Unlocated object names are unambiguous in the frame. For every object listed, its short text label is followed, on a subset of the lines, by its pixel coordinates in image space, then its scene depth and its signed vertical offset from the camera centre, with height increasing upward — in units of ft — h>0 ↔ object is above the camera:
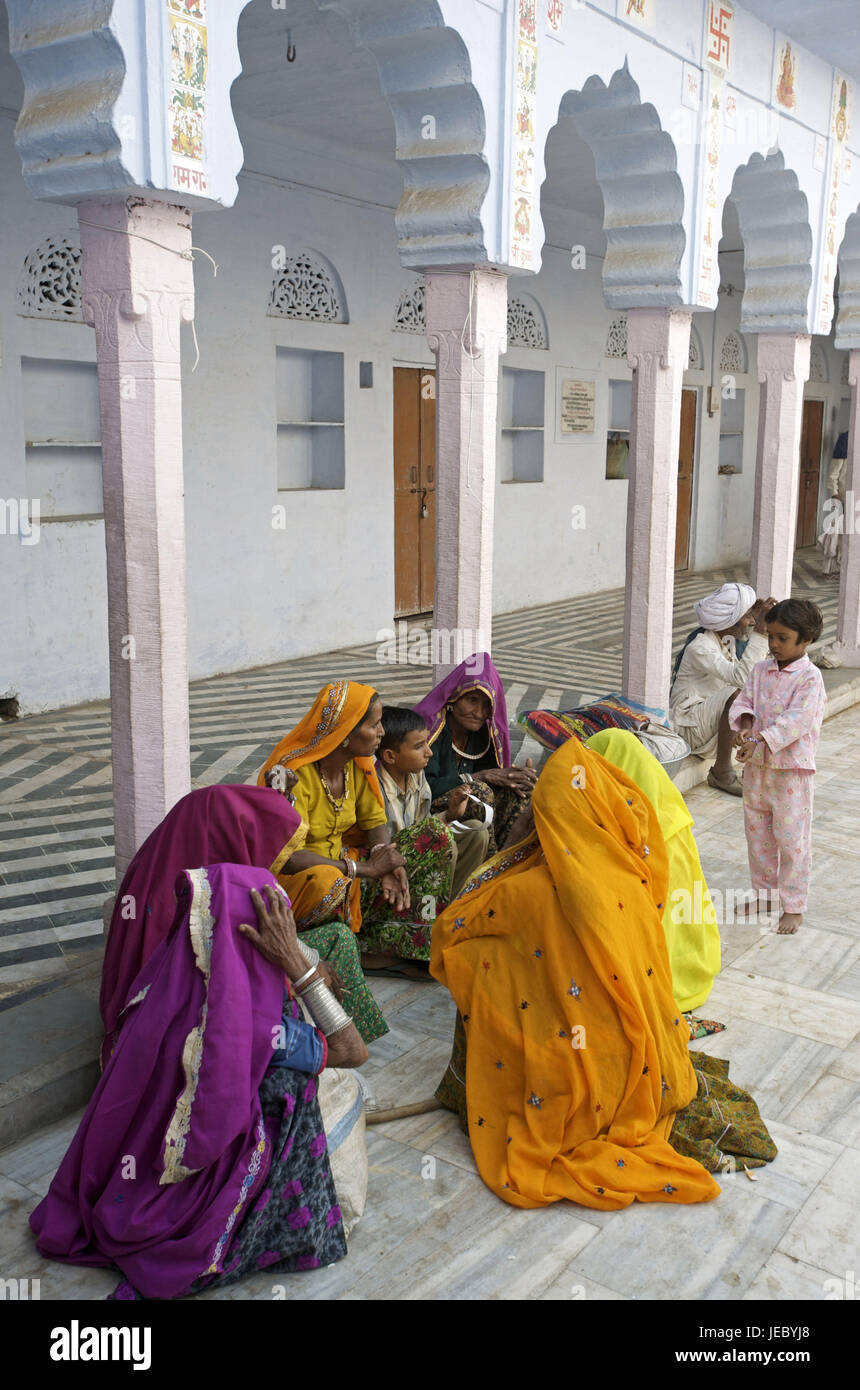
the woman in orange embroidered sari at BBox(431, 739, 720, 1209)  8.82 -4.04
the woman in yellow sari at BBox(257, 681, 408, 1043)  10.45 -3.24
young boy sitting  12.39 -3.30
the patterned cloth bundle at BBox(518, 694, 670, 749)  14.93 -3.17
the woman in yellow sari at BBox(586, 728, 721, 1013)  11.18 -3.96
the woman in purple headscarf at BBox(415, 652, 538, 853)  14.03 -3.14
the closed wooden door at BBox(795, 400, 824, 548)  53.78 +0.44
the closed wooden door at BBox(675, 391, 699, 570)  43.09 +0.21
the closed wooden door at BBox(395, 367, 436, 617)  30.12 -0.34
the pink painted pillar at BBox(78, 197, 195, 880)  10.29 -0.11
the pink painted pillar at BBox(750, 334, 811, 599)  23.66 +0.56
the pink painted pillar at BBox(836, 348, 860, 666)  27.20 -1.95
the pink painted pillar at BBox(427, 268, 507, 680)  15.03 +0.44
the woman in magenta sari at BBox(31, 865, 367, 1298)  7.24 -3.98
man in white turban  18.66 -3.04
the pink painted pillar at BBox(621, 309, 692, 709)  19.08 -0.19
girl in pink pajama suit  13.30 -2.99
